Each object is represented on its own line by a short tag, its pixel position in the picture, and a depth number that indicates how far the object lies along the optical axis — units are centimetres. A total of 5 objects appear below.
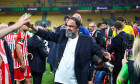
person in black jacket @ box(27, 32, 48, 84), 490
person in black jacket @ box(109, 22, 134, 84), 507
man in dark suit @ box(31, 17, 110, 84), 324
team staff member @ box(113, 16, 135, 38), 583
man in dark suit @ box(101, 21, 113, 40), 1013
